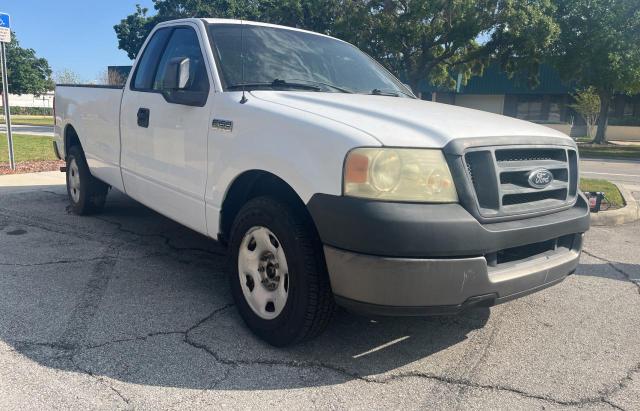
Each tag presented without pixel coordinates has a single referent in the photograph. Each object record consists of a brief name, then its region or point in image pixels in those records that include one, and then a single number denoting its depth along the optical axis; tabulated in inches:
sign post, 362.6
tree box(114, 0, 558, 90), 907.4
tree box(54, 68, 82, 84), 2596.5
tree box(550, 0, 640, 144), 960.9
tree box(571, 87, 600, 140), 1375.9
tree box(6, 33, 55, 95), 2375.7
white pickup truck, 99.3
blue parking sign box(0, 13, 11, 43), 361.1
